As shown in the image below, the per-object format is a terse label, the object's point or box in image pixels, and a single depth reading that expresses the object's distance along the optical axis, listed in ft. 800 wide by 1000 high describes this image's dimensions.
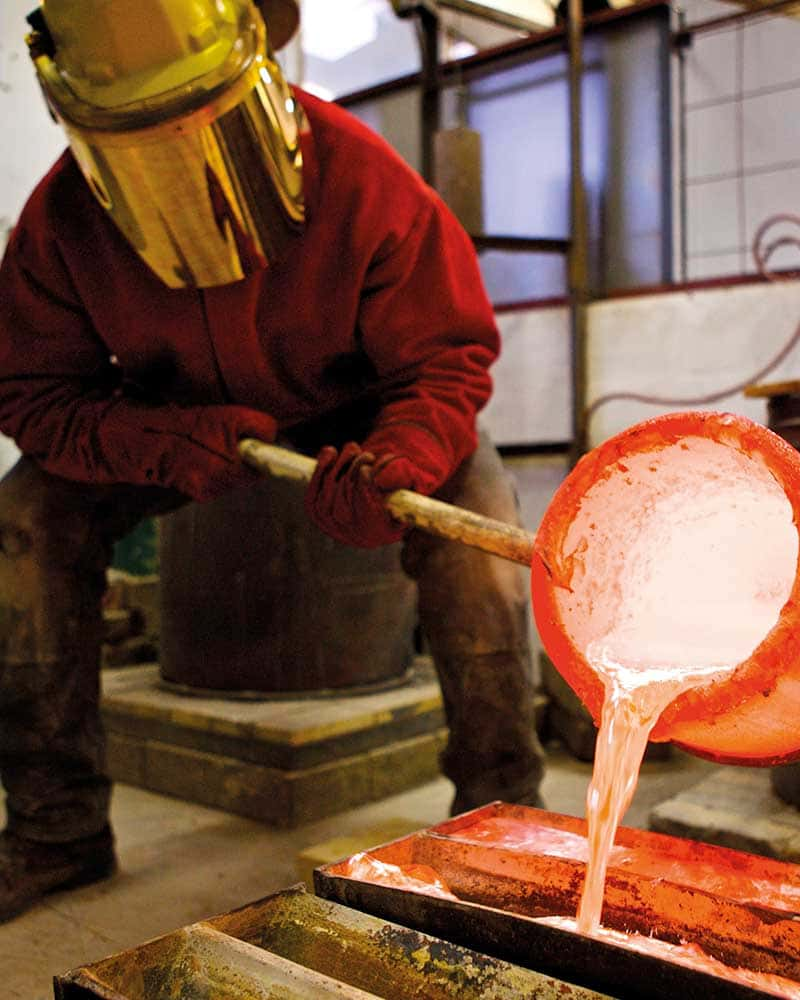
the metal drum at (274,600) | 9.72
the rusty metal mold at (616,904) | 3.05
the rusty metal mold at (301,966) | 2.97
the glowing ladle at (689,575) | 3.39
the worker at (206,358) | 5.54
